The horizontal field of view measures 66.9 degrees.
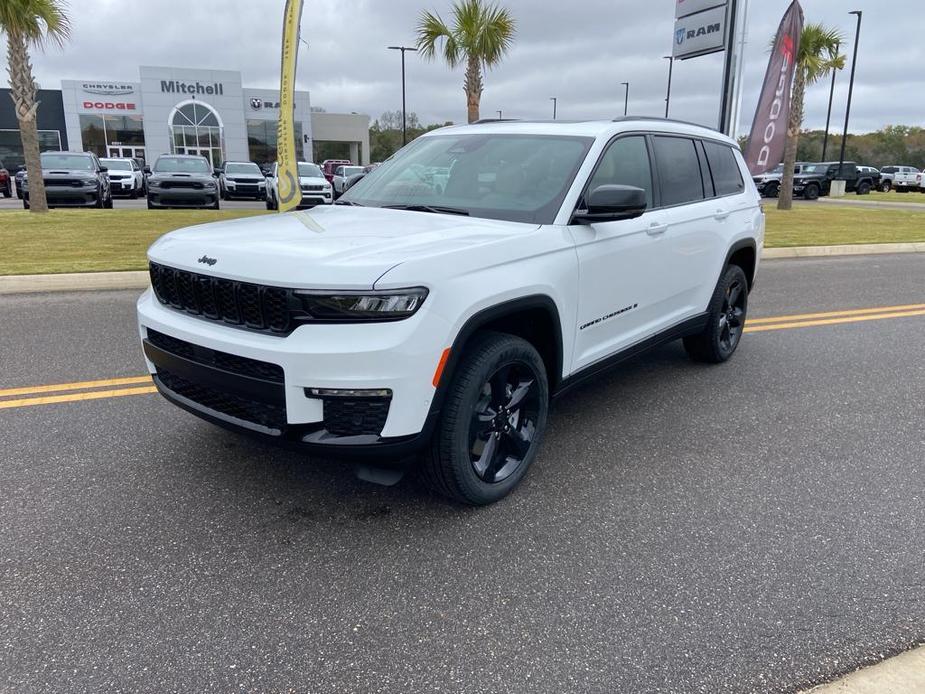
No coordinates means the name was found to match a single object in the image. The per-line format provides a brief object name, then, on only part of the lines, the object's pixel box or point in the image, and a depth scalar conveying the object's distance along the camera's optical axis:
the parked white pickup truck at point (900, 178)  46.22
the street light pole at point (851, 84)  38.94
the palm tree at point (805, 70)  23.17
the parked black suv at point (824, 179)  36.22
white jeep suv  2.73
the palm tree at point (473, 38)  18.92
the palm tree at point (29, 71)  15.19
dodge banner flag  15.99
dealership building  46.84
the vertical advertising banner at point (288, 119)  9.68
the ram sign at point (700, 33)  15.30
